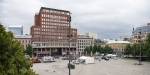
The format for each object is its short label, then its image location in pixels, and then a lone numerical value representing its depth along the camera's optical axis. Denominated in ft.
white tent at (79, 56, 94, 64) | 118.96
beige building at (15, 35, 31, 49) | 193.85
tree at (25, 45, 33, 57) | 164.49
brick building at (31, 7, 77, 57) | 185.27
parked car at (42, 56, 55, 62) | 135.77
